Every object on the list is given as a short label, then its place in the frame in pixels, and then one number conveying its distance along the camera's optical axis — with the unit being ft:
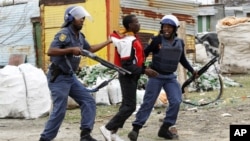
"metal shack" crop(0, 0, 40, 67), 66.81
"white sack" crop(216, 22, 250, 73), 67.96
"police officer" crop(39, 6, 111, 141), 24.44
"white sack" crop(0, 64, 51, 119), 36.43
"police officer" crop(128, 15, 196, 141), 27.56
